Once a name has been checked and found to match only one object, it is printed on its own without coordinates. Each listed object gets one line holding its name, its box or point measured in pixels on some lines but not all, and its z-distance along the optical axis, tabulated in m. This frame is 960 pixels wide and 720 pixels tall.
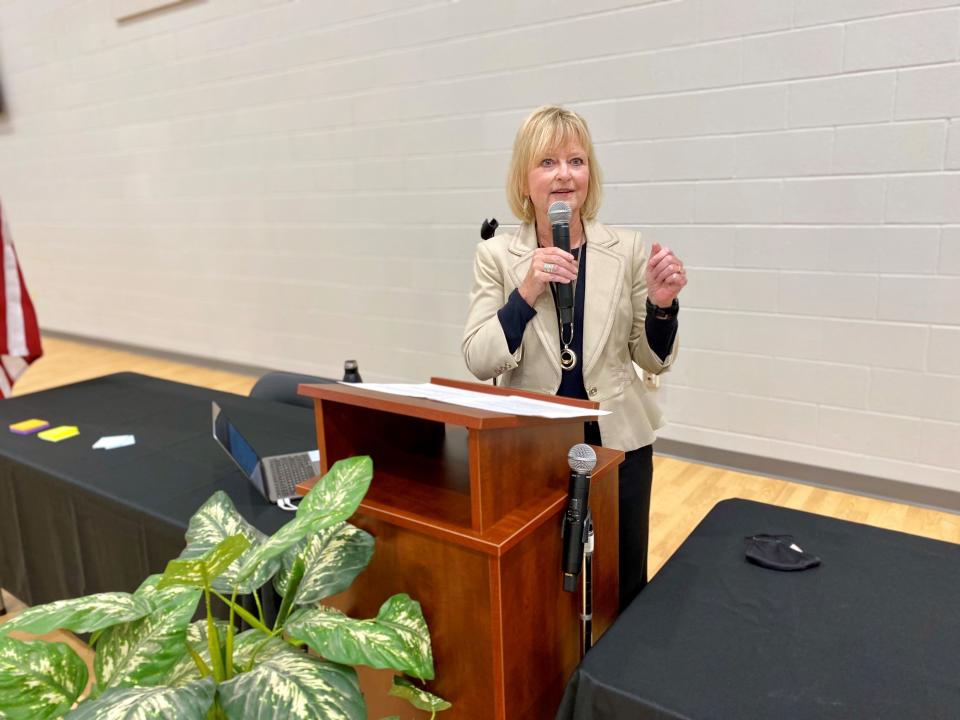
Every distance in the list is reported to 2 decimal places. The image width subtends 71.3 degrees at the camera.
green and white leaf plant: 0.72
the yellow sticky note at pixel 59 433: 2.10
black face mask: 1.14
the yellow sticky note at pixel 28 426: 2.15
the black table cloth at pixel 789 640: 0.84
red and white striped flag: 2.75
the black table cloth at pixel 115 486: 1.61
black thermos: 2.09
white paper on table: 2.01
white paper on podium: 0.96
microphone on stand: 0.97
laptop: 1.61
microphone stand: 1.00
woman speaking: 1.36
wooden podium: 0.90
